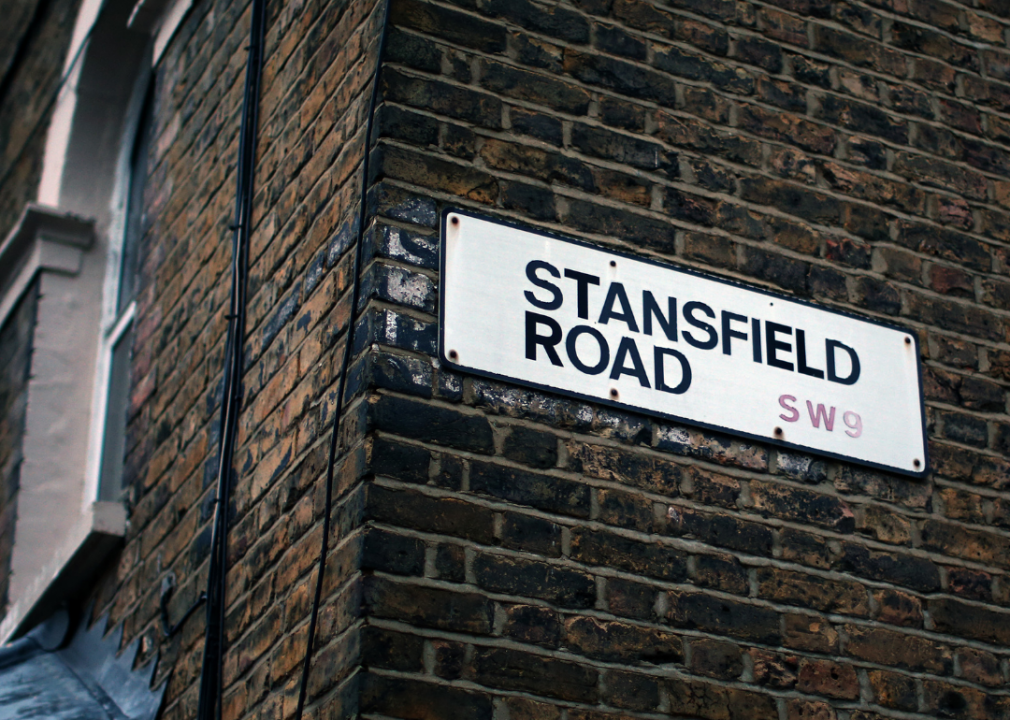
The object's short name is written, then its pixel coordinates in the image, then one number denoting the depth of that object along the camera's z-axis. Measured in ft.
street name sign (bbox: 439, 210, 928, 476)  10.84
